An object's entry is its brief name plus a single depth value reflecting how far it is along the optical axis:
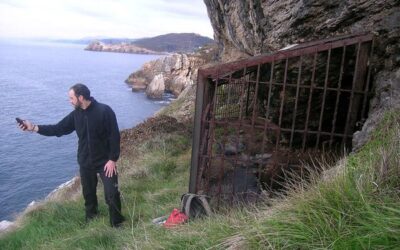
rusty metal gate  4.83
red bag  4.61
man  5.53
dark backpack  4.82
